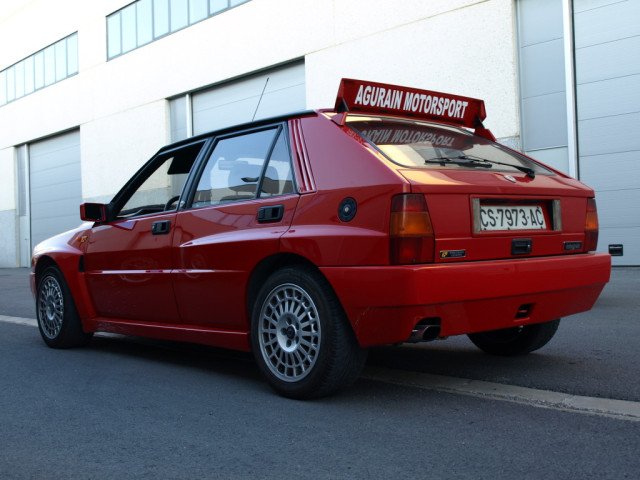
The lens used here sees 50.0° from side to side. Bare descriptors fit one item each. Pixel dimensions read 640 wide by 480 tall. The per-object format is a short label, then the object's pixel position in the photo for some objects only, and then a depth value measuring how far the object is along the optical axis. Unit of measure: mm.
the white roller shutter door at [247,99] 17922
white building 12461
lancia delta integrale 3227
